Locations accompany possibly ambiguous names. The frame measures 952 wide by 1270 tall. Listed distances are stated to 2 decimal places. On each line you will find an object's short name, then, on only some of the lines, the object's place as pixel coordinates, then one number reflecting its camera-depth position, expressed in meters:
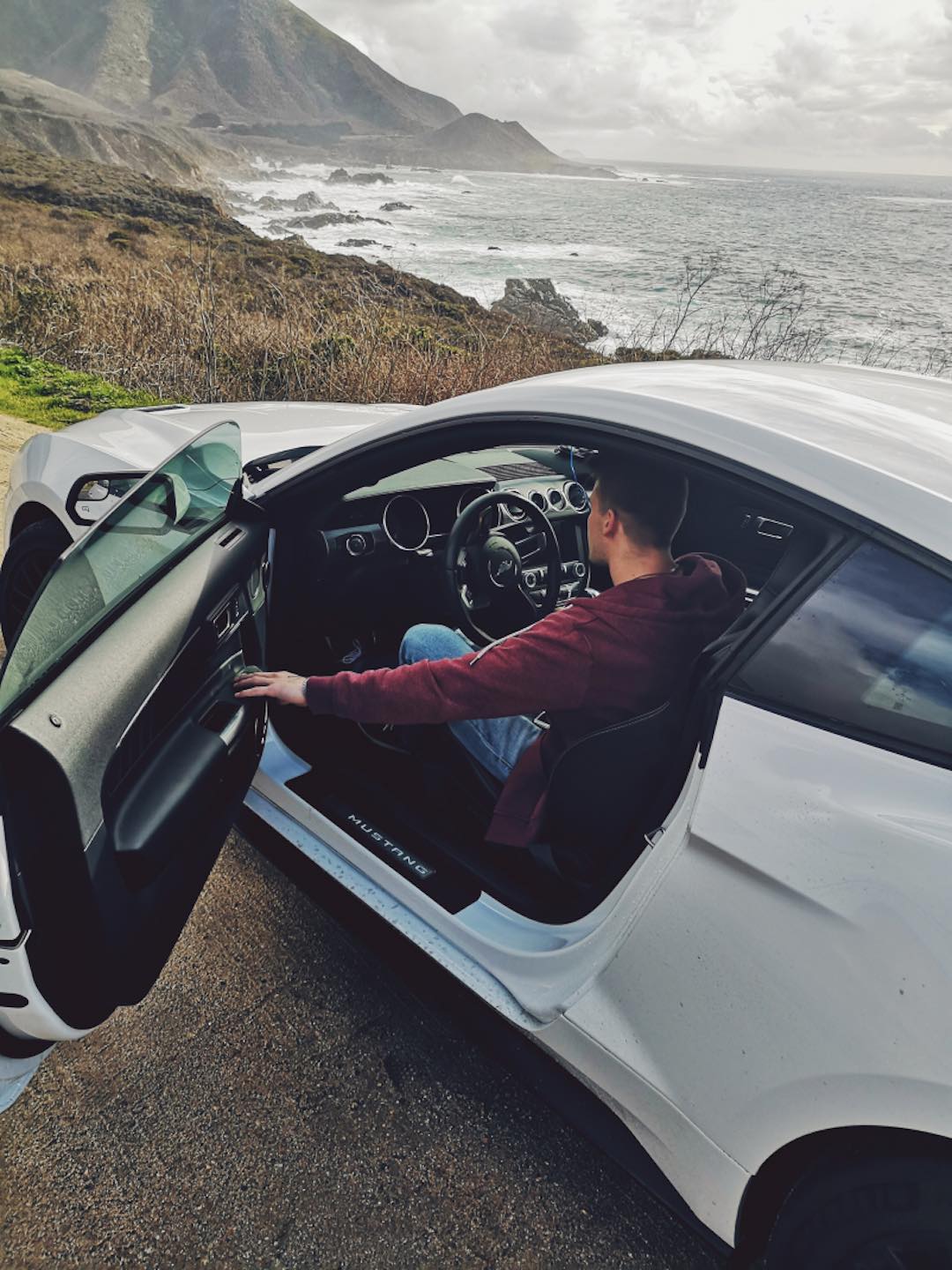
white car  1.08
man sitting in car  1.58
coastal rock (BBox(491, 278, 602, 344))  23.61
